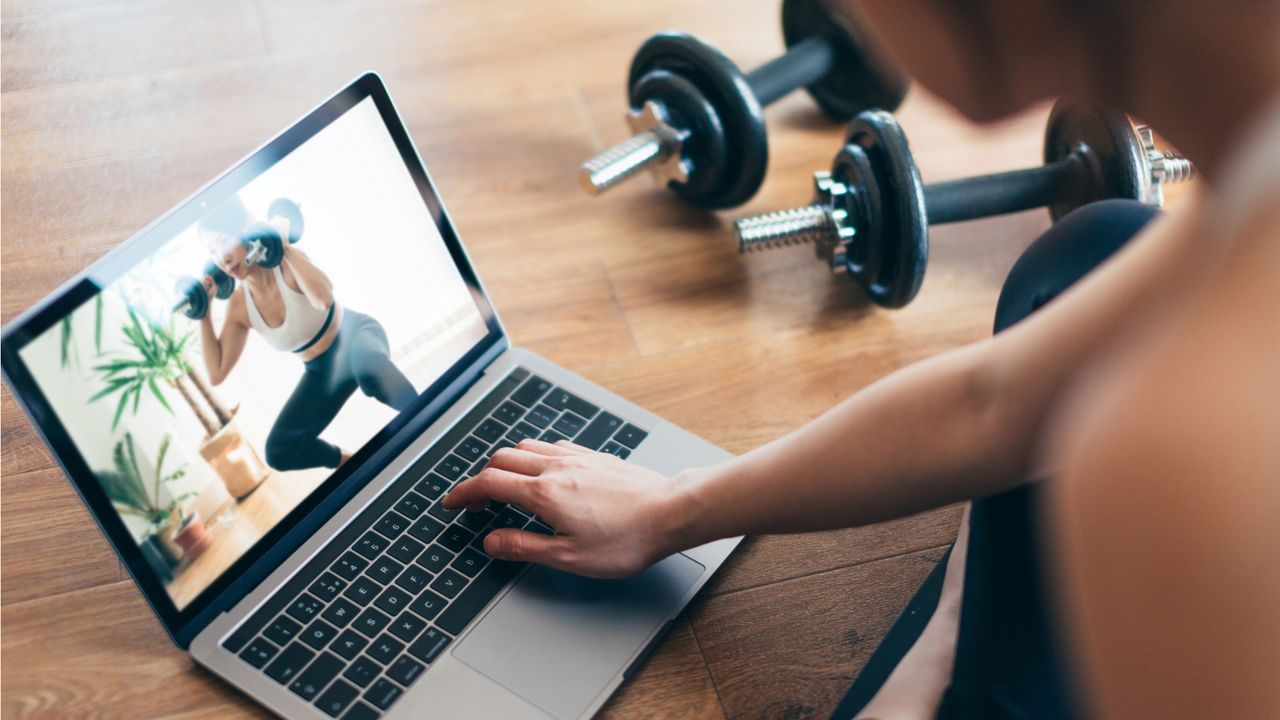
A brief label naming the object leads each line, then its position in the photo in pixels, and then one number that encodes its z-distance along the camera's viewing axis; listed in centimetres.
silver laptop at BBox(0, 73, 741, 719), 64
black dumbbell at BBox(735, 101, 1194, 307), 93
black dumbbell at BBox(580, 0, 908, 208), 103
